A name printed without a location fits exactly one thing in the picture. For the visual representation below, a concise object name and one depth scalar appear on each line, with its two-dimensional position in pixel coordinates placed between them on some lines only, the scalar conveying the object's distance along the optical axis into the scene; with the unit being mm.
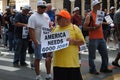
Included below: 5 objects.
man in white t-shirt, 5039
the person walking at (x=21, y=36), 6514
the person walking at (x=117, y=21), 6140
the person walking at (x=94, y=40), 5530
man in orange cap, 3505
